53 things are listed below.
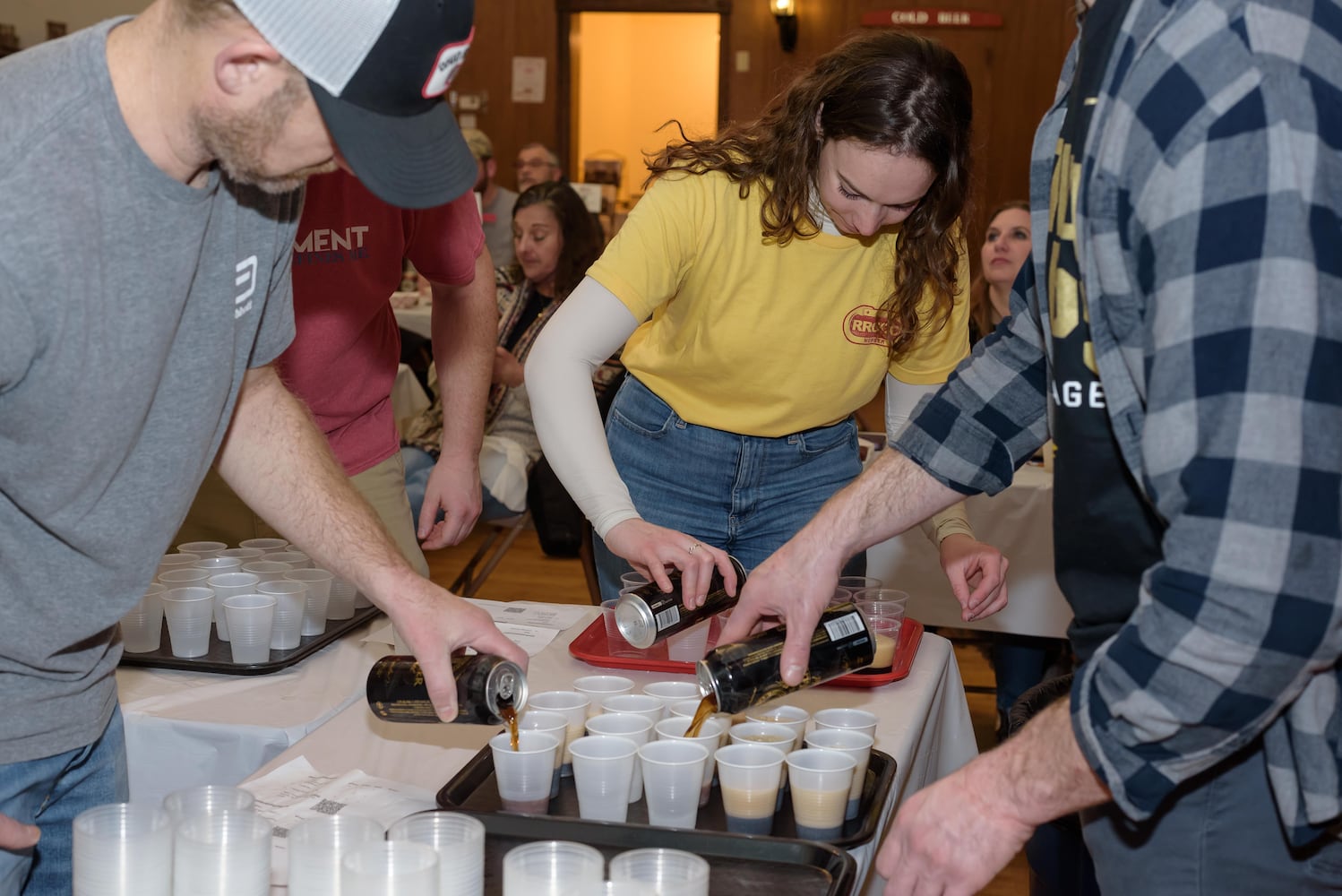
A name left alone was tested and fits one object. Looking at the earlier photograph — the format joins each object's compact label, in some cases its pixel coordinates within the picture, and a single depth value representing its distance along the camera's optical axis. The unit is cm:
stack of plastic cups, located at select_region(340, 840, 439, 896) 98
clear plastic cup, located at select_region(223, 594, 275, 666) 178
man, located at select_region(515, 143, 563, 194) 732
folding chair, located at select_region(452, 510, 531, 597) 386
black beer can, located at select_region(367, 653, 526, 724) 130
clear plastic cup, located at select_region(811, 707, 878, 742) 147
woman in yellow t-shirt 183
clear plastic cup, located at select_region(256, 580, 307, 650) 184
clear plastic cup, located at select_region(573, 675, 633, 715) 163
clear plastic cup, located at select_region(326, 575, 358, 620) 197
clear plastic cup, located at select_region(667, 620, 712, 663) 182
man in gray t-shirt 105
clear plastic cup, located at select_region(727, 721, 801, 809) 140
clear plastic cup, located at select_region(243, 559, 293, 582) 195
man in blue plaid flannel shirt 86
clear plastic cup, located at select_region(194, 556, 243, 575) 202
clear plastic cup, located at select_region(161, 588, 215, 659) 181
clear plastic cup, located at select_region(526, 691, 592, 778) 145
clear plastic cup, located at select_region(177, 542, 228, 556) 209
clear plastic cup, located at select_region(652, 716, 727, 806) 135
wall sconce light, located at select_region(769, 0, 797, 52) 881
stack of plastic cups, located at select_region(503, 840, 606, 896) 101
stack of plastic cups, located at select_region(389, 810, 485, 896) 104
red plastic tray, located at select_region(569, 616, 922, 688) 175
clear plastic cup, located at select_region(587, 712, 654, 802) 140
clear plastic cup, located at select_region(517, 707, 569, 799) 138
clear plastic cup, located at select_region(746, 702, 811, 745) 144
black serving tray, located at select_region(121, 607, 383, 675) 179
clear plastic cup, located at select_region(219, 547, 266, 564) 206
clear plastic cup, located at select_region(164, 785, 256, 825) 108
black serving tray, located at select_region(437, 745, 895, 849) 130
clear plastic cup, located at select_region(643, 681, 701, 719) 158
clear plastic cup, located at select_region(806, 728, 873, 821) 134
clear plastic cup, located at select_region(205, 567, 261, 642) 190
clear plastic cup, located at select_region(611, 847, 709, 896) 105
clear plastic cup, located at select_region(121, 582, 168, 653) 183
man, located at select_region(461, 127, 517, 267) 682
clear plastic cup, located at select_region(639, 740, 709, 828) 129
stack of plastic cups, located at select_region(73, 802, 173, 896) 101
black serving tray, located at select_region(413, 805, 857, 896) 117
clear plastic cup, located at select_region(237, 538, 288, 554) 214
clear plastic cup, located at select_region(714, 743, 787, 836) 130
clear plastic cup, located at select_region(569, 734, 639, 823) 132
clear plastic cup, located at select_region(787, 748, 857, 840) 128
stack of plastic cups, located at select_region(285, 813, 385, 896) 103
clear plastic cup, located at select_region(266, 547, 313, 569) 203
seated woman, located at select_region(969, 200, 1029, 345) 413
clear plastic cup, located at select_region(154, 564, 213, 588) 192
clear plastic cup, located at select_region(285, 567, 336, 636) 191
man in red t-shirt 212
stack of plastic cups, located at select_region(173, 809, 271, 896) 103
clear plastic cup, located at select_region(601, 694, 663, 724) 151
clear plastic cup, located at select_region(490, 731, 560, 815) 132
